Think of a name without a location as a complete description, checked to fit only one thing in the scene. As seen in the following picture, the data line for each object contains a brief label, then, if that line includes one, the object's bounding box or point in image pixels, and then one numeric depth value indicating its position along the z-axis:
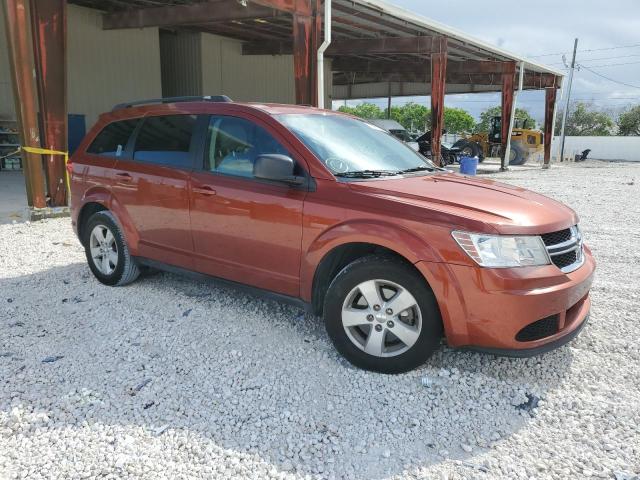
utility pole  36.41
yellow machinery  27.28
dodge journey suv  3.01
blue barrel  16.41
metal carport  8.06
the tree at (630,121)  56.38
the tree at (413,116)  75.28
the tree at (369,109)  82.94
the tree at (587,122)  64.06
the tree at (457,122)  71.48
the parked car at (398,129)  25.33
